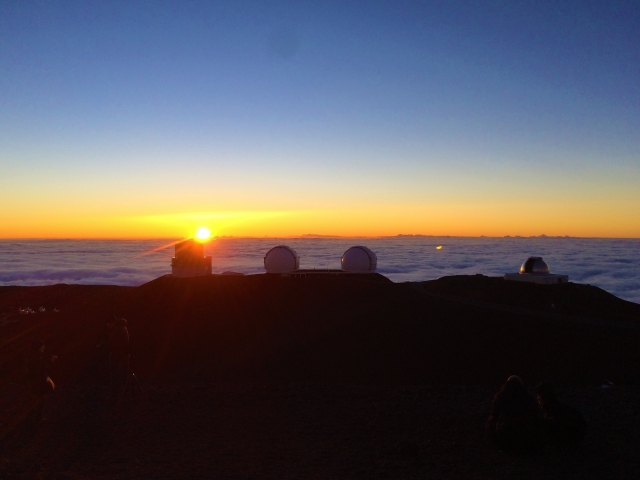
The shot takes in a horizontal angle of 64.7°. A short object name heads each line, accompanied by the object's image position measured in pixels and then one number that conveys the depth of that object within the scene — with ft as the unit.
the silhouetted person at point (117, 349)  31.24
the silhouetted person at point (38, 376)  27.17
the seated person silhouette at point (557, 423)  22.77
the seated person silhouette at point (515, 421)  22.06
